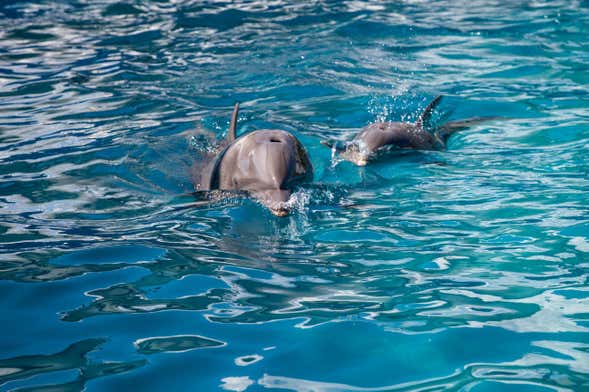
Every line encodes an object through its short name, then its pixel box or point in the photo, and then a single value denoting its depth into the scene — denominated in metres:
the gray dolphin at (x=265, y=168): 10.72
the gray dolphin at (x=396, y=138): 13.14
